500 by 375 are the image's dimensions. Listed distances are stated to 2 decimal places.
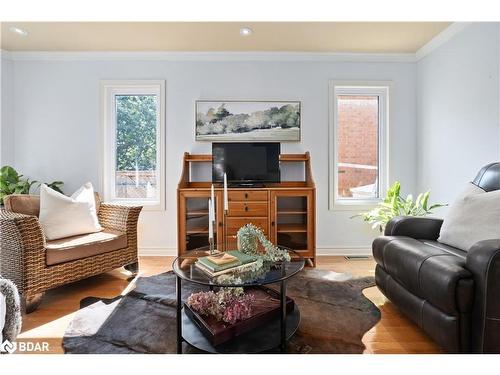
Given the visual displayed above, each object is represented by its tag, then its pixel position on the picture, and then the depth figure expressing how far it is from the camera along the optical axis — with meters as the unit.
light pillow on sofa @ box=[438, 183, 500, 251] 1.68
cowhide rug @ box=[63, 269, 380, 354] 1.60
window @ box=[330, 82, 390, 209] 3.42
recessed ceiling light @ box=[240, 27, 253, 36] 2.73
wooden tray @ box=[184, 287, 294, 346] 1.48
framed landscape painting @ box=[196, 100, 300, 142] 3.28
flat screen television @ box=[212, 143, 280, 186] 3.16
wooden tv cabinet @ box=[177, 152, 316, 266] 2.90
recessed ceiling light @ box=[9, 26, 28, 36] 2.77
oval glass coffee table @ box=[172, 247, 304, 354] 1.44
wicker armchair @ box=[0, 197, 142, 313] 1.97
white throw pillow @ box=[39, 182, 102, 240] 2.34
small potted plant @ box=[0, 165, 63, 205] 2.97
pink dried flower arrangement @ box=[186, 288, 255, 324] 1.55
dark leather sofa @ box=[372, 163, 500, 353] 1.29
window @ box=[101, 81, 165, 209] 3.38
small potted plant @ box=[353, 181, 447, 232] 2.81
